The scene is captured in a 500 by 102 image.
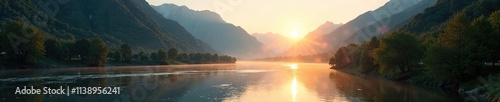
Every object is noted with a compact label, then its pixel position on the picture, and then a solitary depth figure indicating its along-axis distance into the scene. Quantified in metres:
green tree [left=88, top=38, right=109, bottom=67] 186.75
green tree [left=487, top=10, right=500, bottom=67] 70.06
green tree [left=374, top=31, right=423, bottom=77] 102.00
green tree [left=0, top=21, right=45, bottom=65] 144.25
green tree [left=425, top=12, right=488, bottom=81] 66.81
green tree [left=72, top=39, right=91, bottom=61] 189.84
